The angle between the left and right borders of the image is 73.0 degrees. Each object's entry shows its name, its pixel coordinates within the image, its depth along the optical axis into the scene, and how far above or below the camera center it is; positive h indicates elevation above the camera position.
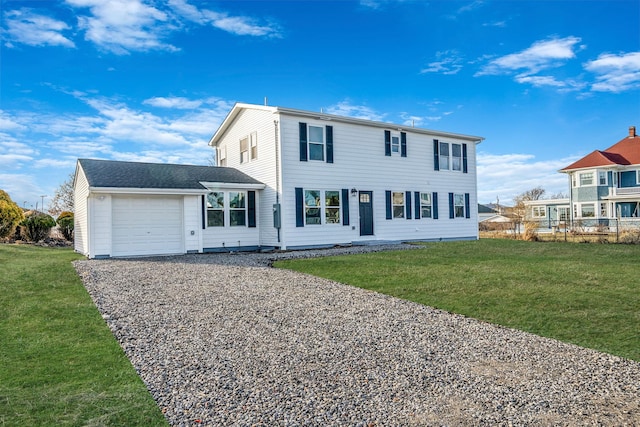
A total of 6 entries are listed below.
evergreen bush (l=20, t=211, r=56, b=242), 20.88 -0.18
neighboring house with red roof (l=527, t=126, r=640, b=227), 33.38 +2.09
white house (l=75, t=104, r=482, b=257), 14.46 +0.97
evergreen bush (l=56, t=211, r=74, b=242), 21.59 -0.19
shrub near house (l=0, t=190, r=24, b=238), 19.83 +0.35
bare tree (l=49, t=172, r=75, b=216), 33.71 +1.84
